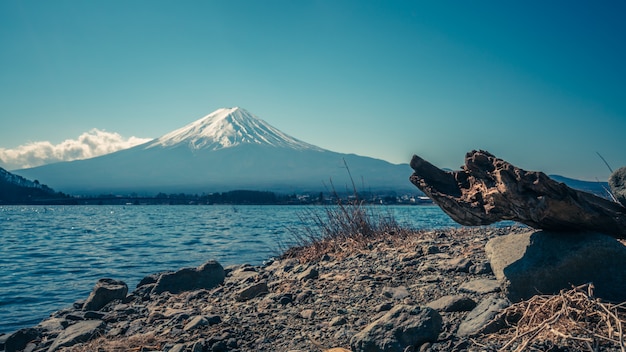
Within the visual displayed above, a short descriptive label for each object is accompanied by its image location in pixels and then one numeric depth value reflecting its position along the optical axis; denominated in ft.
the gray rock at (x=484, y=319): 11.66
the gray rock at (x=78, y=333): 19.74
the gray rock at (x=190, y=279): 27.43
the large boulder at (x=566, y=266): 11.82
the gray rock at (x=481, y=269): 17.52
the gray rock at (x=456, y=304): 13.69
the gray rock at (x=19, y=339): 21.54
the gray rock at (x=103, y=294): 27.17
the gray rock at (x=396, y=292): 16.81
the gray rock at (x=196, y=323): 17.15
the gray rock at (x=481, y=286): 15.06
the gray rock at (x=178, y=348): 14.74
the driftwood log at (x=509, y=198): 11.27
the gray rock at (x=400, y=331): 11.72
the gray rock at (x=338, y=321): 15.14
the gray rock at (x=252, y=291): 21.16
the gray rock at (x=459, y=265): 18.60
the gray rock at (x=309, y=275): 22.54
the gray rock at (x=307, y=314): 16.55
